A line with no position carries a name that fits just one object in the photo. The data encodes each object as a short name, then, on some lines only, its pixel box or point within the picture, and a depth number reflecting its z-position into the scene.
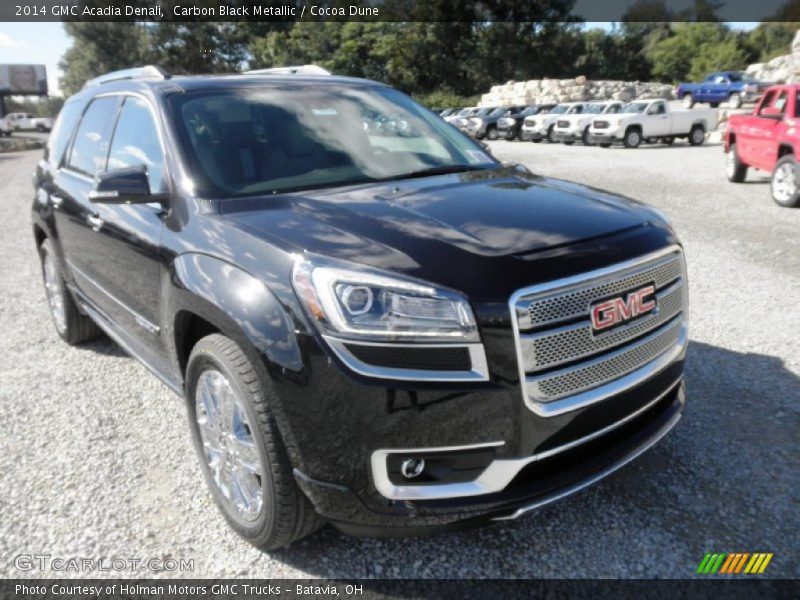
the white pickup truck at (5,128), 48.96
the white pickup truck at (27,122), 62.66
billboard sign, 76.50
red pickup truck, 10.13
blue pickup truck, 36.78
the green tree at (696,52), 62.44
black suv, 2.16
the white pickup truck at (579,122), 24.95
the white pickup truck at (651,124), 23.31
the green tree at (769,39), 64.50
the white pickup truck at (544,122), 27.71
